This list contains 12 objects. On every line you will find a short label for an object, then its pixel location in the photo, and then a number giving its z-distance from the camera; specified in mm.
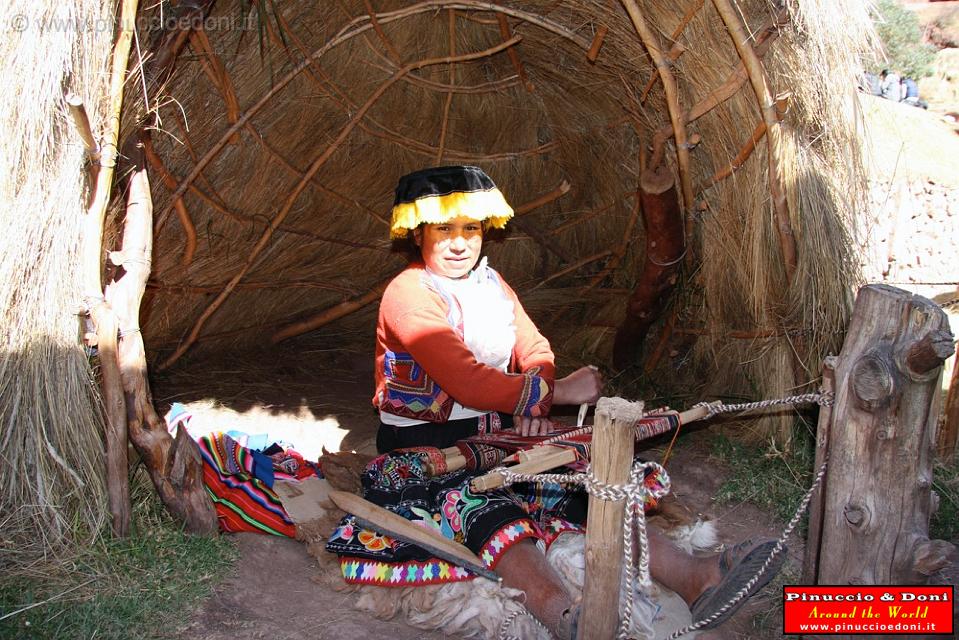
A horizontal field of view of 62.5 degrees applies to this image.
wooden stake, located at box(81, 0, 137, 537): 2039
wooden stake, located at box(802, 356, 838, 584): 1758
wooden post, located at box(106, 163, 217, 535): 2146
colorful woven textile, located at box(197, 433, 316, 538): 2383
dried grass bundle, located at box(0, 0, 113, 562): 1924
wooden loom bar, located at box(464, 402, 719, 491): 1715
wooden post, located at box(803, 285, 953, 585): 1587
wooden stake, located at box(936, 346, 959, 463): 2650
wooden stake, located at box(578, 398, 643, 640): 1498
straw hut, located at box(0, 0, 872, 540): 2008
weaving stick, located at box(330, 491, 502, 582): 2064
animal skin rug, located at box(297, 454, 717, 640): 1905
